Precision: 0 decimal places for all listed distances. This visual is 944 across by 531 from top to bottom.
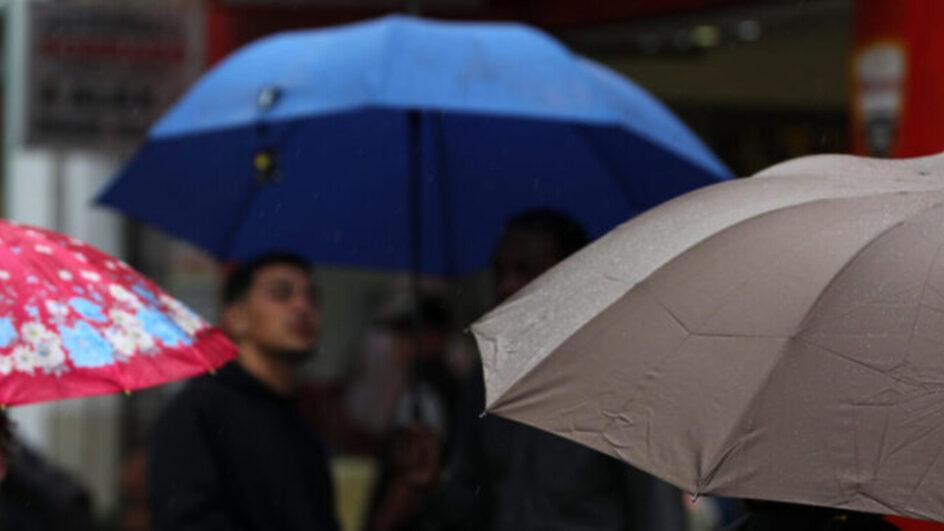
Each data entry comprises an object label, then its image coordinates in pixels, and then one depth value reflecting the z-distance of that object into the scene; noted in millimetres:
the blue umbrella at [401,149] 13008
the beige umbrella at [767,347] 7164
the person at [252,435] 12180
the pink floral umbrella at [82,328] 8305
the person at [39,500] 13172
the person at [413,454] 13492
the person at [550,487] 11437
